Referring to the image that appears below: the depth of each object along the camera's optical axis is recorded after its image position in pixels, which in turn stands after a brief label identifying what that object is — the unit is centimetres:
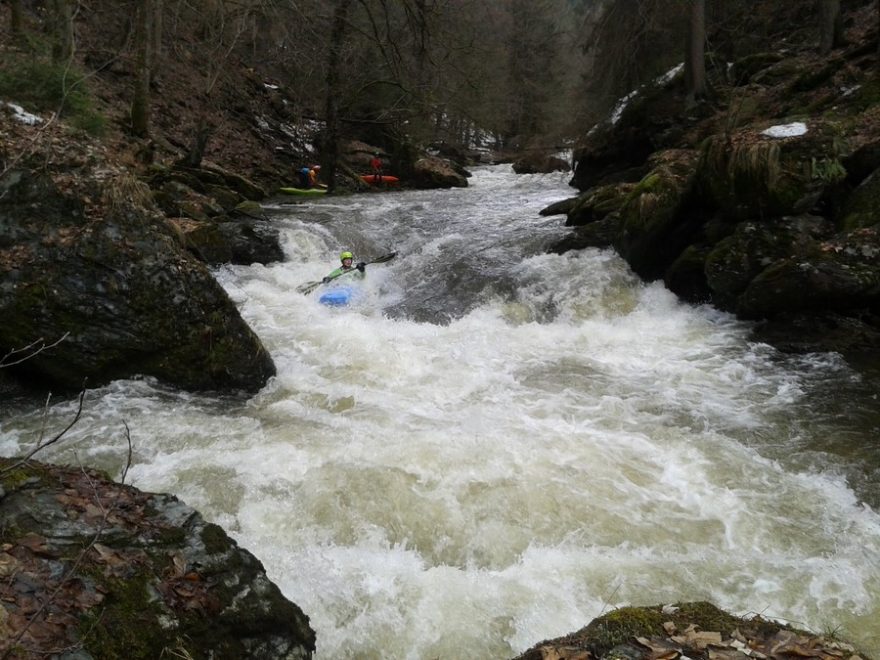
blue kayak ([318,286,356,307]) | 843
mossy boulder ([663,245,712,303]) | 826
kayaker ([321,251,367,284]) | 922
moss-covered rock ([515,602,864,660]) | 184
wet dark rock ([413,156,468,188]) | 1973
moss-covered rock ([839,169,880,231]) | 702
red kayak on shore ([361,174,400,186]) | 1892
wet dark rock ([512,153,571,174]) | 2506
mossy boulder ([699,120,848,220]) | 755
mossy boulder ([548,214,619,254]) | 1006
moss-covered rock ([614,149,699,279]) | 894
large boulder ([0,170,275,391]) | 488
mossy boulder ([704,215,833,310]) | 742
